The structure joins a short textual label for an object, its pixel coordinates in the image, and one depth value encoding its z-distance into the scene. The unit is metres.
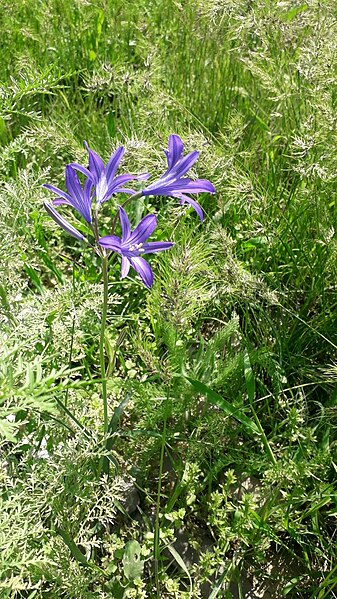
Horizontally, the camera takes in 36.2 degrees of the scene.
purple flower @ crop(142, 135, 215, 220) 0.33
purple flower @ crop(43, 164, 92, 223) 0.31
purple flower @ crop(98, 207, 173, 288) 0.30
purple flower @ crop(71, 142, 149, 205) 0.32
